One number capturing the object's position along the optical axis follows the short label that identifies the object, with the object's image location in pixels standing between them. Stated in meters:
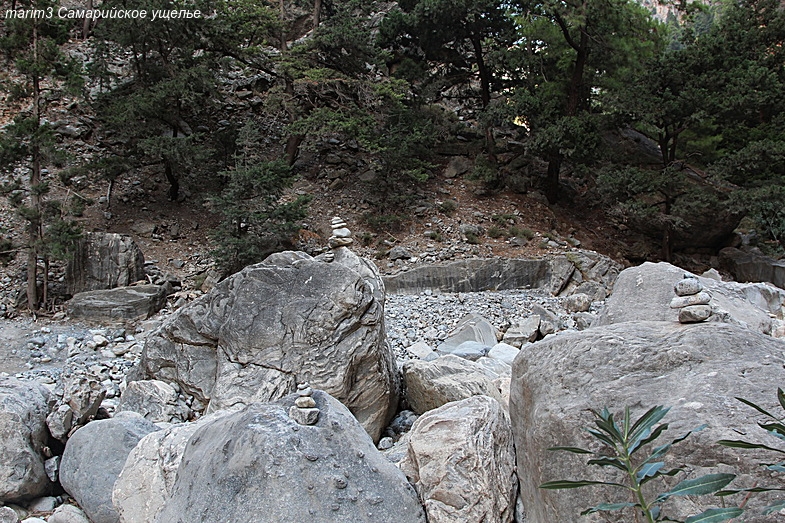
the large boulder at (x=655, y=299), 5.23
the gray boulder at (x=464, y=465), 2.83
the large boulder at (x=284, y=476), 2.56
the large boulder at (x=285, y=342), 4.96
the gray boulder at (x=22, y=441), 3.98
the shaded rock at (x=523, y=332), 8.54
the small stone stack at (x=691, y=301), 3.00
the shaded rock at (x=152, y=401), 5.11
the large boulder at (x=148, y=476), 3.33
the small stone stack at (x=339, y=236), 6.61
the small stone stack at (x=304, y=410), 2.94
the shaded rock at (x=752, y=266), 12.98
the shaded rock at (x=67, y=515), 3.79
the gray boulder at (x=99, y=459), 3.80
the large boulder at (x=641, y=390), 1.95
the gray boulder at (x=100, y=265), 11.09
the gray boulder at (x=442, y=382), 4.81
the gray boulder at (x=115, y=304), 10.09
